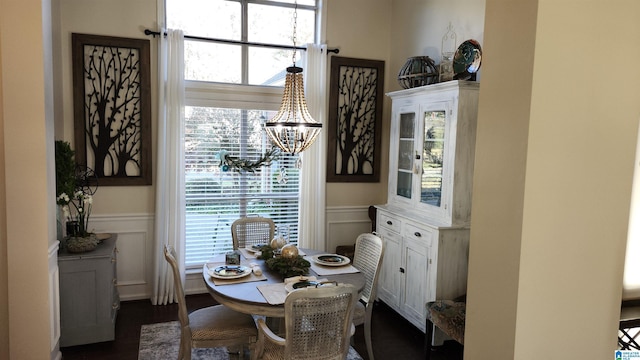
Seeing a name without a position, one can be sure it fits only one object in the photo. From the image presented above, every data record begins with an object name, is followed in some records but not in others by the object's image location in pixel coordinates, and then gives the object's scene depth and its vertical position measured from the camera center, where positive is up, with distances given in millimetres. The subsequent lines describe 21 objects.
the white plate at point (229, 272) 2936 -899
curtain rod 4328 +1094
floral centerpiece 3059 -864
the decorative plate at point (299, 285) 2793 -914
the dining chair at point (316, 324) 2242 -979
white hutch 3506 -423
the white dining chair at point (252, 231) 4012 -825
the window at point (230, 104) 4582 +427
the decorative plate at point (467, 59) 3506 +753
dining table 2598 -935
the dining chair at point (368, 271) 3291 -990
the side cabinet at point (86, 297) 3361 -1250
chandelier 3268 +207
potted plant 3406 -488
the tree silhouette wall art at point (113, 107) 4199 +325
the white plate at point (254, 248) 3581 -876
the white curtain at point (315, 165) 4789 -214
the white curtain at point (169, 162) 4320 -209
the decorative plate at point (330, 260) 3305 -892
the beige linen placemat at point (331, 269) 3170 -922
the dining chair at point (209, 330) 2835 -1252
